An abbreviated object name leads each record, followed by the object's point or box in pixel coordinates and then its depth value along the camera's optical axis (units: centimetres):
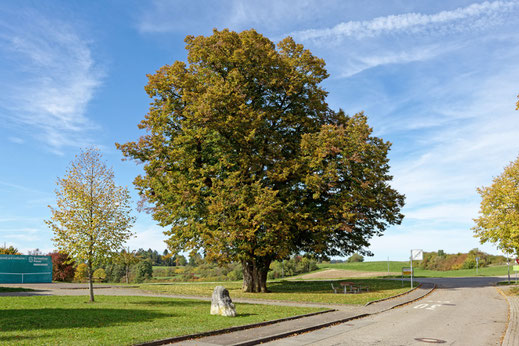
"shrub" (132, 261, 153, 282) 6002
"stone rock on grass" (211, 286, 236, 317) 1689
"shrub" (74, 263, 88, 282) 4962
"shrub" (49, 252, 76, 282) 5293
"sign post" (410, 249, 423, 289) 3145
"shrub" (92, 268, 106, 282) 5866
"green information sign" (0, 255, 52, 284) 4606
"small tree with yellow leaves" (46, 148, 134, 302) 2317
